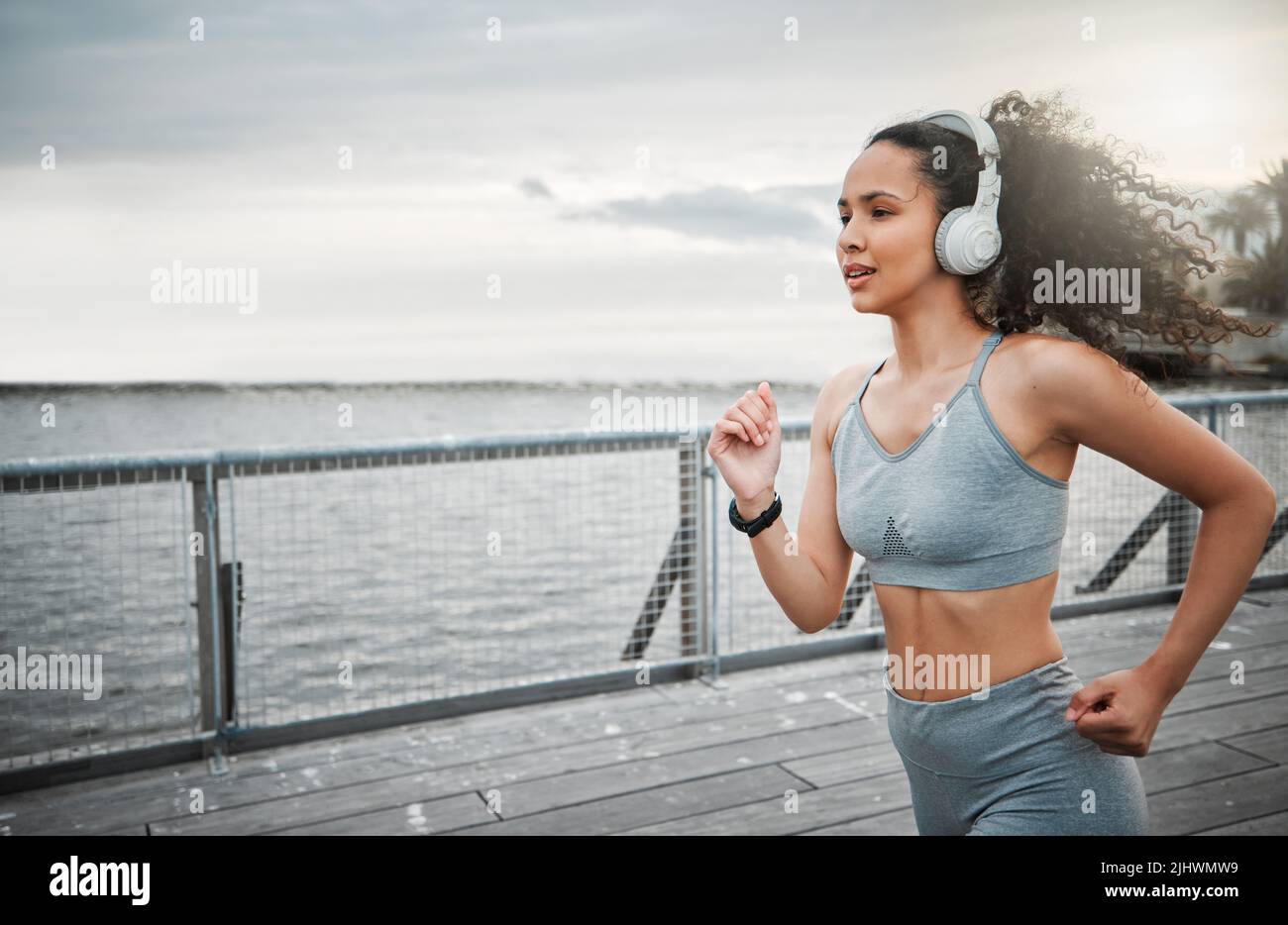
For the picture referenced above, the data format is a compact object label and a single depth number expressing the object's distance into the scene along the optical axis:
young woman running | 1.29
